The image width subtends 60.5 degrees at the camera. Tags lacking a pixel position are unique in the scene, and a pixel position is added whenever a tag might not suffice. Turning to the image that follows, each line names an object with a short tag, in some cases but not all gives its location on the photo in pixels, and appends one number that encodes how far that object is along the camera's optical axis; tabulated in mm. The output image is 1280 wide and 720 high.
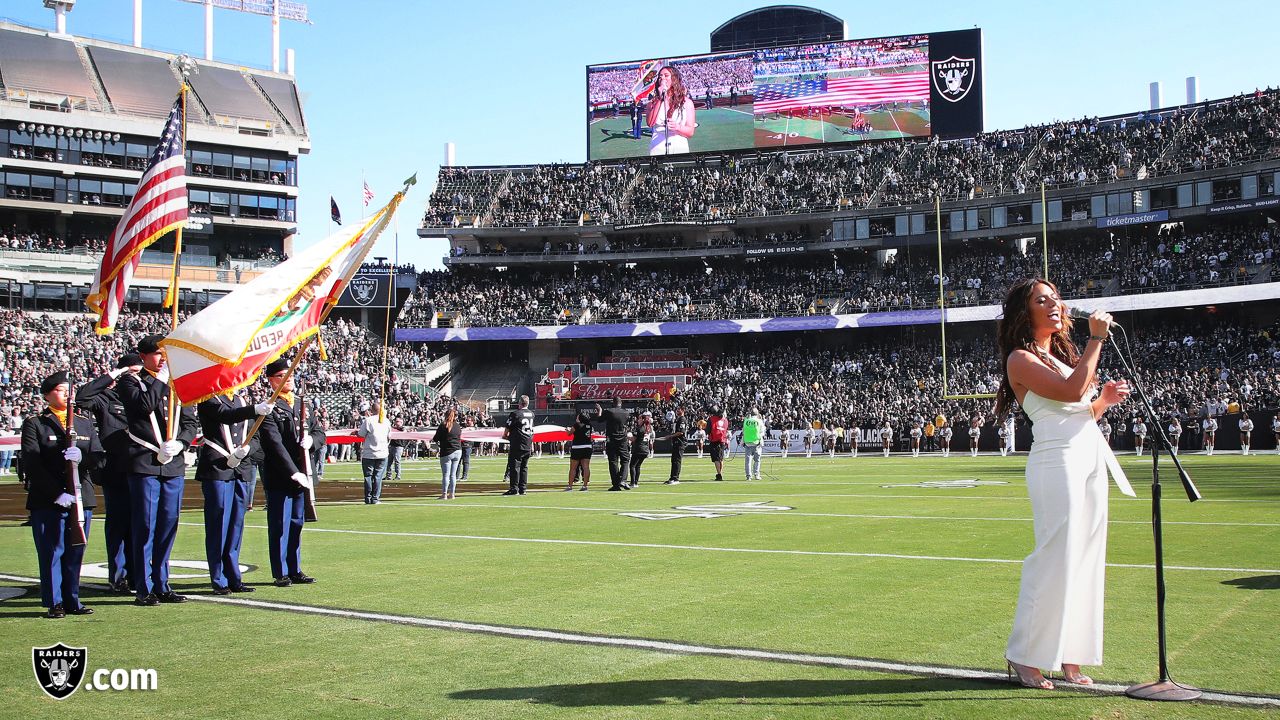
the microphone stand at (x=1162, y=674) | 5547
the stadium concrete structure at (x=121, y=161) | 67750
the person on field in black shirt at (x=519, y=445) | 22734
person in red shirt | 28578
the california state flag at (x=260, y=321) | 8992
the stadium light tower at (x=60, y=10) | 73500
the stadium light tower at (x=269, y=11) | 79500
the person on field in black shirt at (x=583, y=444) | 23719
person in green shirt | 27703
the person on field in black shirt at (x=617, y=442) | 23875
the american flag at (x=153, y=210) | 12258
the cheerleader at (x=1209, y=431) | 39250
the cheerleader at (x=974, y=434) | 43406
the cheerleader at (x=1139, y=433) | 40312
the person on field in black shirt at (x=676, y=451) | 26828
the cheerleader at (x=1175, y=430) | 38656
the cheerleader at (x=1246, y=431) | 38062
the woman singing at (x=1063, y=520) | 5629
